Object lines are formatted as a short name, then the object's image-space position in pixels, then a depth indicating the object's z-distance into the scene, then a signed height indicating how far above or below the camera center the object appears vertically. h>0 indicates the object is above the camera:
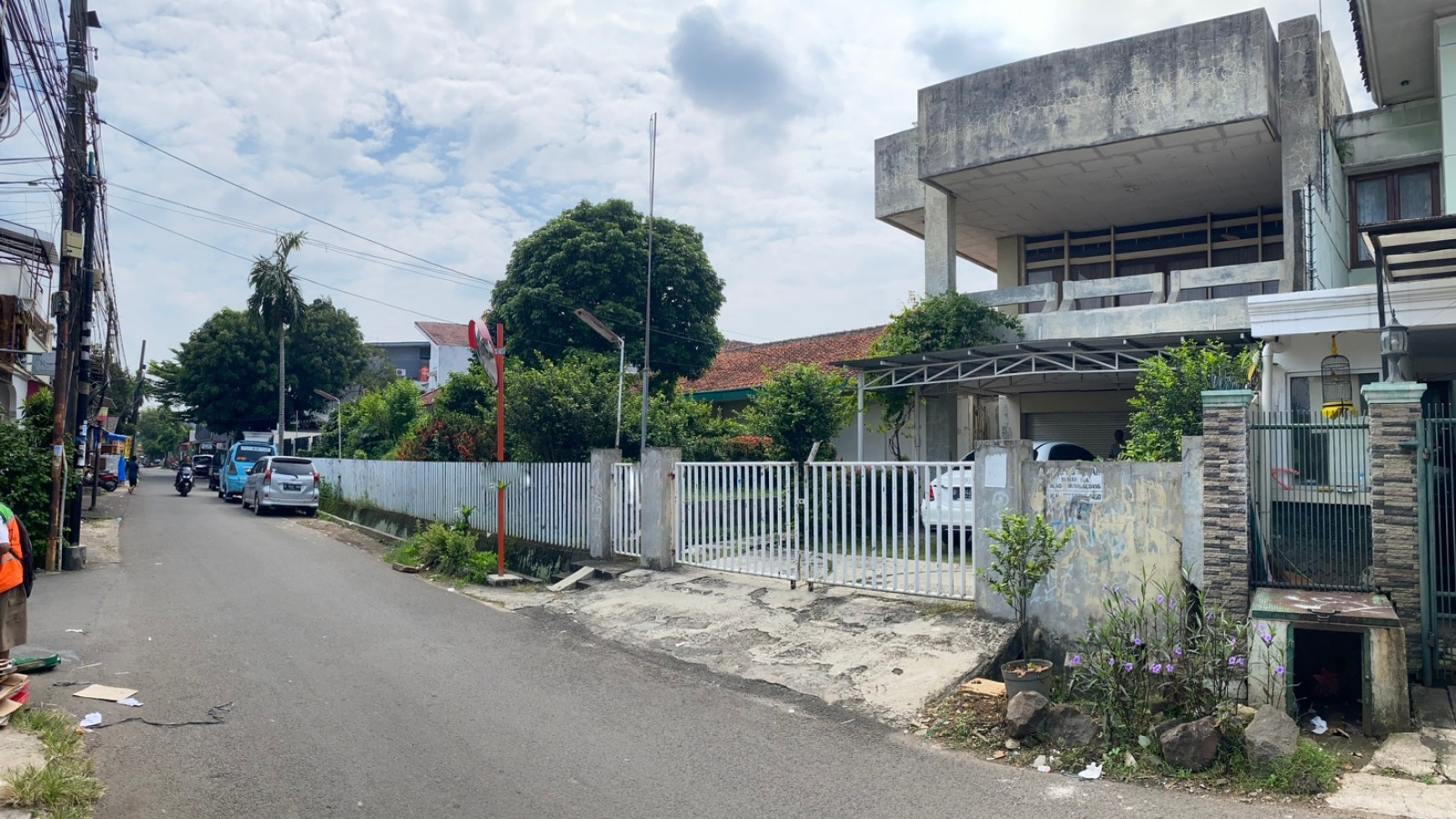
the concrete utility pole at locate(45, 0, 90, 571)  13.07 +2.98
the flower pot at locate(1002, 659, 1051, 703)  6.52 -1.55
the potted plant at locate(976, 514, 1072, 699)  7.27 -0.79
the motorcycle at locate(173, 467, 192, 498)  34.19 -1.31
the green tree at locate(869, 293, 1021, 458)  15.99 +2.26
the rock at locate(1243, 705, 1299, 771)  5.39 -1.63
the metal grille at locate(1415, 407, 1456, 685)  6.80 -0.61
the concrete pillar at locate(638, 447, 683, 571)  11.81 -0.74
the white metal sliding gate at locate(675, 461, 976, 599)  8.95 -0.73
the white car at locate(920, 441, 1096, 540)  8.64 -0.44
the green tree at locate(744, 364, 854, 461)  17.09 +0.81
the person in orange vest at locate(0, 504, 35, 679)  6.22 -0.95
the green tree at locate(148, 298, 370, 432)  45.19 +3.91
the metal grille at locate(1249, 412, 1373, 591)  7.41 -0.35
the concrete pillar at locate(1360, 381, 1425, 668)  6.89 -0.33
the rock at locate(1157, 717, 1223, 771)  5.52 -1.71
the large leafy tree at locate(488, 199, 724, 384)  26.30 +4.70
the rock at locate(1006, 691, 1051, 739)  6.03 -1.67
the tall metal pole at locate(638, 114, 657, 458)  14.84 +4.41
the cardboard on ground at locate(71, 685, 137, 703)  6.88 -1.83
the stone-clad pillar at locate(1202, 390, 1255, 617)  7.13 -0.33
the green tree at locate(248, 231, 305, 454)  38.81 +6.65
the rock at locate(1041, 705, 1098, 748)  5.92 -1.73
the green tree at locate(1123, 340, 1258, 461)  10.28 +0.68
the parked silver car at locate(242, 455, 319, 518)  23.97 -0.92
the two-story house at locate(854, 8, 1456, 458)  11.43 +4.60
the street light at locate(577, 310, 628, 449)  14.59 +1.95
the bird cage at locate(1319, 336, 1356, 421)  9.79 +0.82
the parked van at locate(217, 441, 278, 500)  29.73 -0.46
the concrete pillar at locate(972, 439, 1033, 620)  8.34 -0.34
